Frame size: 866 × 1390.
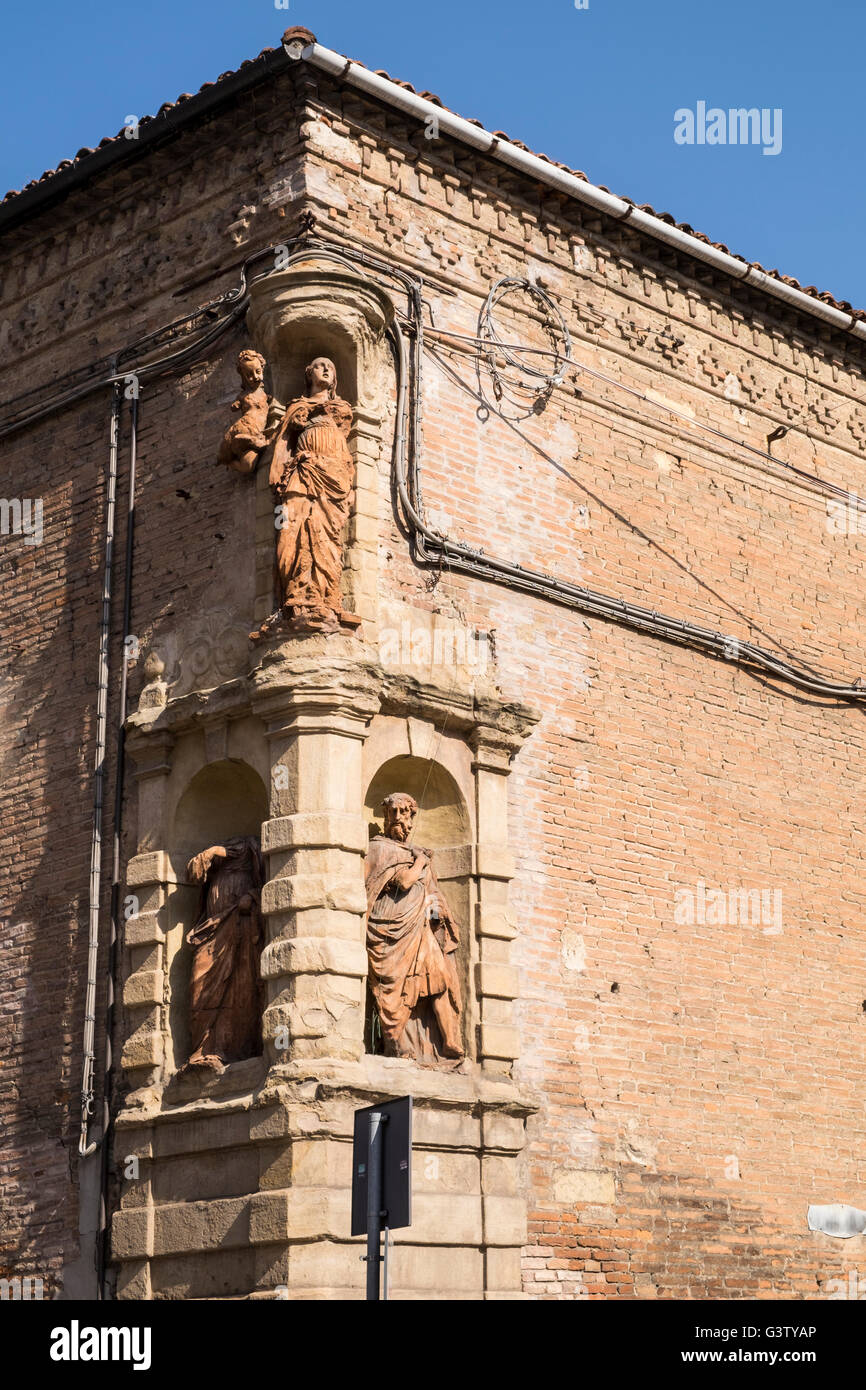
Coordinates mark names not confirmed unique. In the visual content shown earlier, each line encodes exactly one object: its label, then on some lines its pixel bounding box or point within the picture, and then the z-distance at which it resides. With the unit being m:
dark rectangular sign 8.36
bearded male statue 12.09
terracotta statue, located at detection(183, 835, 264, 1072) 12.09
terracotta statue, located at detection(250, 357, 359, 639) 12.42
